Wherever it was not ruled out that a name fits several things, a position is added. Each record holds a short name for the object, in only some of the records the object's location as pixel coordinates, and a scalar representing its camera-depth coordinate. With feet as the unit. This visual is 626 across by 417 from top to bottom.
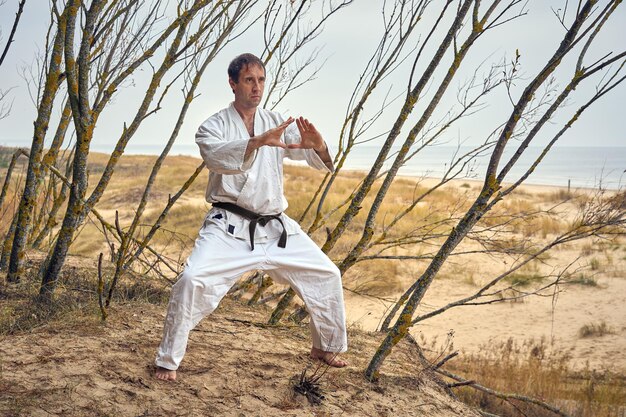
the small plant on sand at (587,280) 34.37
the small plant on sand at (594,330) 27.48
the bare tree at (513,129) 10.32
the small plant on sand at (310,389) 10.66
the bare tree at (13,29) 12.50
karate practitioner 10.16
